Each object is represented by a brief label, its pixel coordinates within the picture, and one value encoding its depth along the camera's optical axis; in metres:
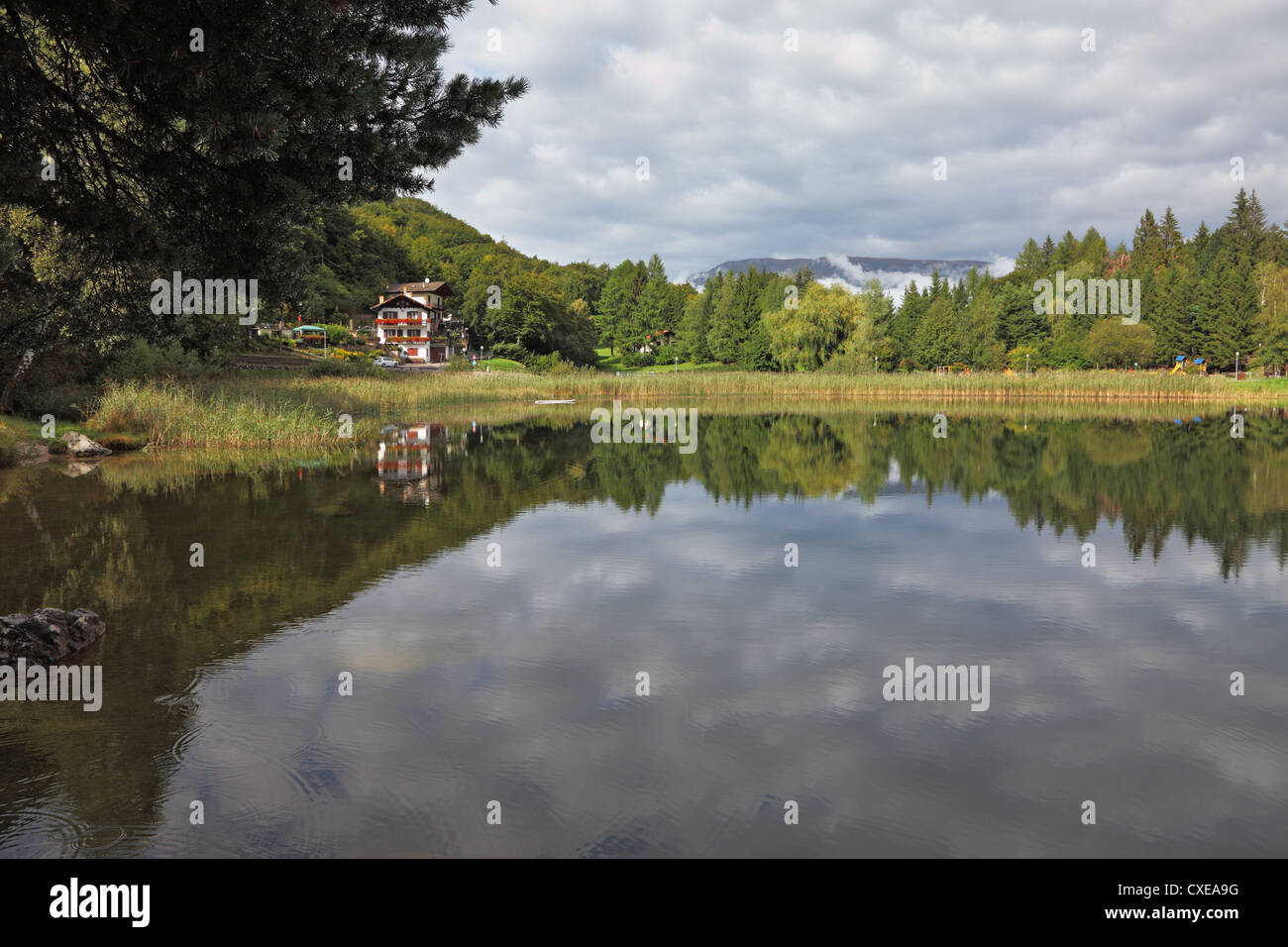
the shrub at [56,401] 28.89
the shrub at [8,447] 23.80
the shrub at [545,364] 89.19
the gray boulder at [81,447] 25.39
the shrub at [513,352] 100.06
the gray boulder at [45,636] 8.25
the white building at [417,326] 97.00
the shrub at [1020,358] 89.01
